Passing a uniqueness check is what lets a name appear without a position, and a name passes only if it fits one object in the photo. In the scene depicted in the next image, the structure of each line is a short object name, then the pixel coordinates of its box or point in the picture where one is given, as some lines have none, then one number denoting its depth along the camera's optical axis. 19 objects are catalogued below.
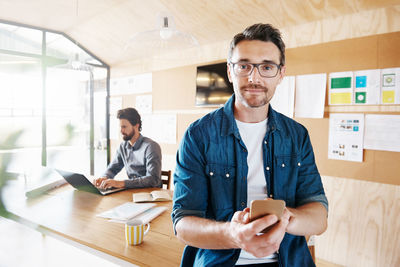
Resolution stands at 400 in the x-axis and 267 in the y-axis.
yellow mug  1.22
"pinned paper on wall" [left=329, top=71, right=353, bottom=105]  2.50
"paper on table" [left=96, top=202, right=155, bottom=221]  1.55
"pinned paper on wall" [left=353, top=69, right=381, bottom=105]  2.37
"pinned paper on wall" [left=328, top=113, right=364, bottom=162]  2.46
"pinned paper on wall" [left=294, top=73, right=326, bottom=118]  2.64
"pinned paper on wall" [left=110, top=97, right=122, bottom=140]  4.81
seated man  2.47
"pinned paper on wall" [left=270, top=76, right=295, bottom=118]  2.84
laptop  1.88
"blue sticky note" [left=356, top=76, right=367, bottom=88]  2.43
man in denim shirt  1.07
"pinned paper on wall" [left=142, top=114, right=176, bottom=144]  4.00
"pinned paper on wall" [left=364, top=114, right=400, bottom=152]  2.29
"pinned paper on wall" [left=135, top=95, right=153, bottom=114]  4.30
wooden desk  1.16
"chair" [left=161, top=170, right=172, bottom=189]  2.61
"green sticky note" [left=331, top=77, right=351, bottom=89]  2.51
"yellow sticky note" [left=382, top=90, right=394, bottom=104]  2.31
